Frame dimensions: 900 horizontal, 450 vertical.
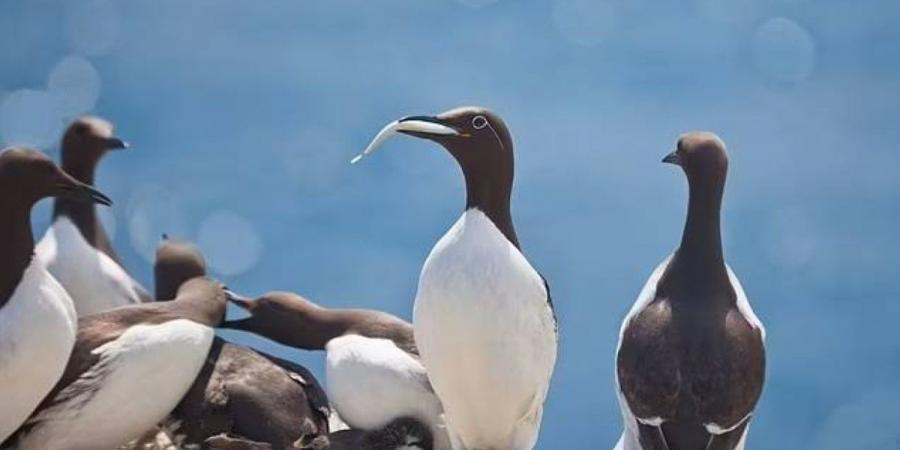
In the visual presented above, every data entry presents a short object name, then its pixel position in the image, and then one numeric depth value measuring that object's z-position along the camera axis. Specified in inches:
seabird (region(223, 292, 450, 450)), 468.1
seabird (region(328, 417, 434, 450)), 459.8
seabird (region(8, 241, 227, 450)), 446.6
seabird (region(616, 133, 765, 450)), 407.5
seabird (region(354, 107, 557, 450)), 438.9
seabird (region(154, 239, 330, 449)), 456.1
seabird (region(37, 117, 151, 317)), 588.4
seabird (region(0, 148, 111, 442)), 428.1
